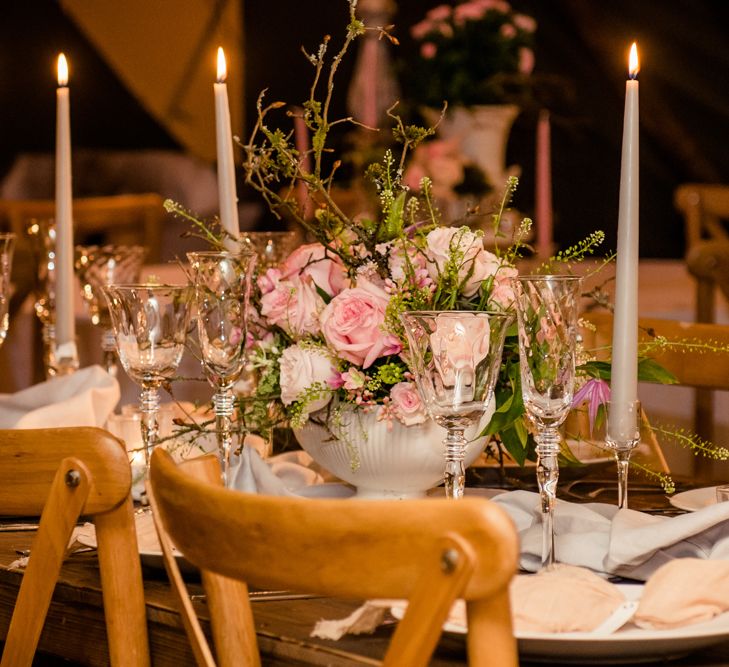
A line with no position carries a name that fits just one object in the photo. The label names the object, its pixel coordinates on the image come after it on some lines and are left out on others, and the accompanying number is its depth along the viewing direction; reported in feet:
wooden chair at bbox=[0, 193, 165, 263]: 14.26
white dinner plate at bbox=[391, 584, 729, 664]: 6.33
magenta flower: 7.49
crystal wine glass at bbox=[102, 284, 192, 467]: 7.59
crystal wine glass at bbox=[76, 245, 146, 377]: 9.38
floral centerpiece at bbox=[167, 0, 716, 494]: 7.40
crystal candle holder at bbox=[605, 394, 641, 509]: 7.25
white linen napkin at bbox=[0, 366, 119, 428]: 8.56
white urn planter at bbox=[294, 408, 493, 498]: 7.49
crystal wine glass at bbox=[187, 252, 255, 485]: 7.44
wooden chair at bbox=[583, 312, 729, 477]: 9.56
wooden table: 6.42
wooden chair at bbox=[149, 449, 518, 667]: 5.70
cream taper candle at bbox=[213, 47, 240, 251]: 8.01
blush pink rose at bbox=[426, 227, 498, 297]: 7.39
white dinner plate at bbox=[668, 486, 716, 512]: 7.68
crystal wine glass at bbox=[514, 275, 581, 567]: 6.90
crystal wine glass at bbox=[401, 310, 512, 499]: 6.84
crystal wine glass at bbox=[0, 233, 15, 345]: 8.74
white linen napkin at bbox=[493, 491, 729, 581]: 6.88
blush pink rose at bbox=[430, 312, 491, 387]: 6.83
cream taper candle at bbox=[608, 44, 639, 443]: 7.21
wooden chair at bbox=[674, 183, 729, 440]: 11.23
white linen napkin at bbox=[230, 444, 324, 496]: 7.64
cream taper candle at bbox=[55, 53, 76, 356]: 8.76
